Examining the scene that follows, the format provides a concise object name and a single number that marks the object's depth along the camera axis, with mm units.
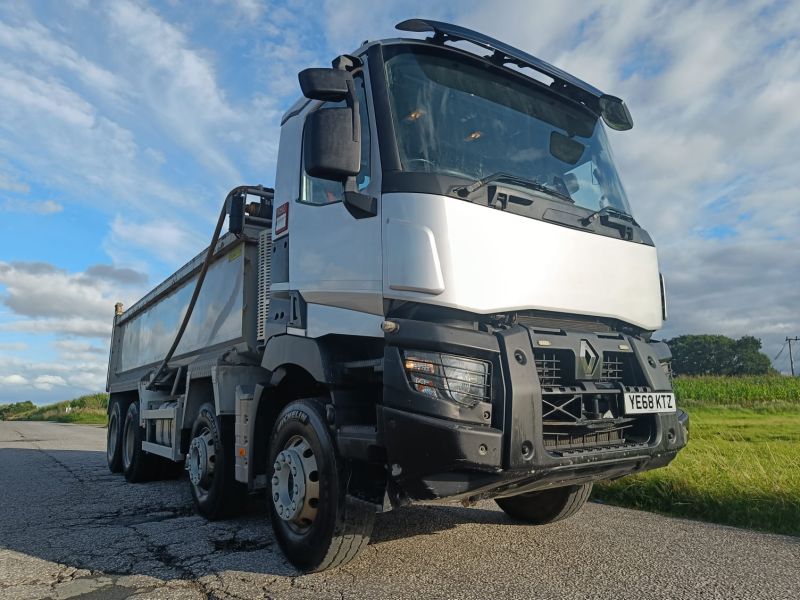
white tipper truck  2846
